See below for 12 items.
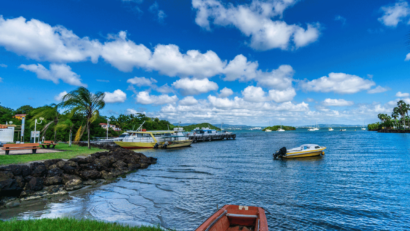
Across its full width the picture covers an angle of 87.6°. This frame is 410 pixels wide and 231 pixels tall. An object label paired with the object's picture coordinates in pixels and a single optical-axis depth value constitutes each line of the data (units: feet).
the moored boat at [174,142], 144.97
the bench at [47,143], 69.10
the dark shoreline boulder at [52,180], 36.63
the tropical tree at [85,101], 78.12
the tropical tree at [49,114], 104.17
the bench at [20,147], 48.91
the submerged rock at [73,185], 37.58
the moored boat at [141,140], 136.74
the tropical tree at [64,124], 103.53
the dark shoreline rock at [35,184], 33.27
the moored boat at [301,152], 86.38
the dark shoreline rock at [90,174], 43.64
